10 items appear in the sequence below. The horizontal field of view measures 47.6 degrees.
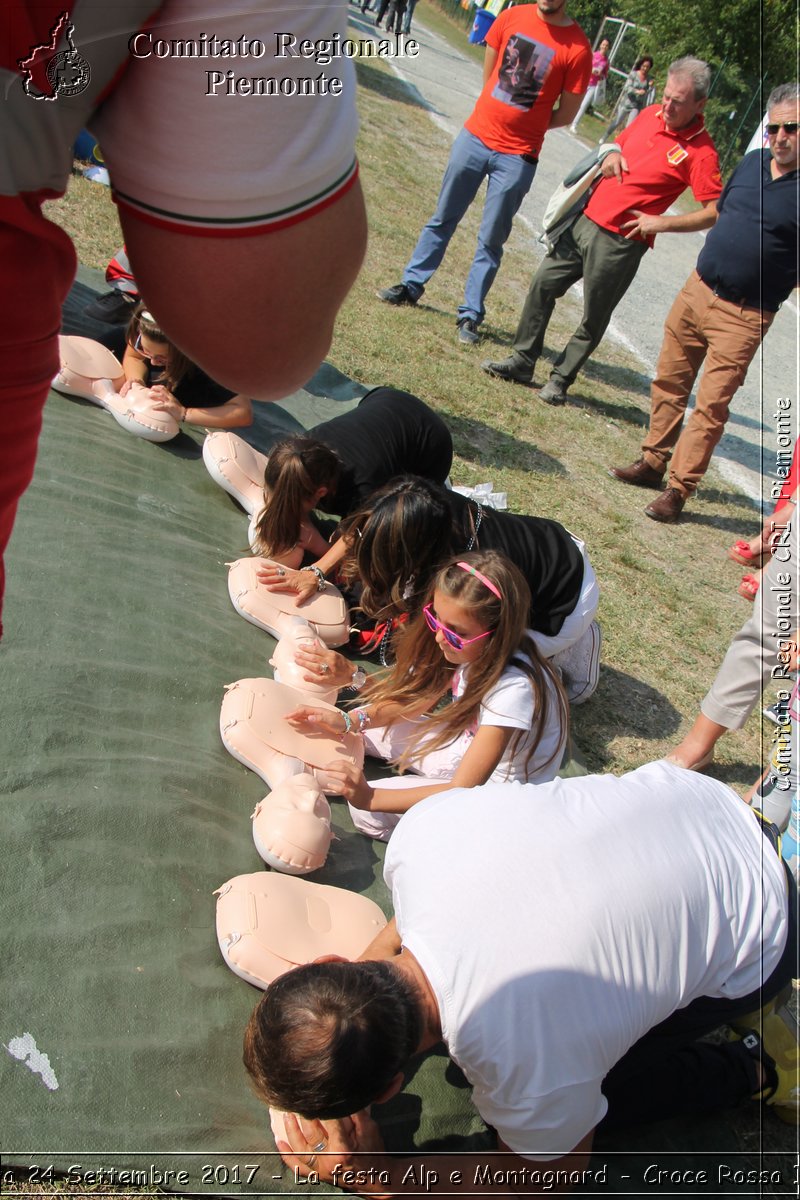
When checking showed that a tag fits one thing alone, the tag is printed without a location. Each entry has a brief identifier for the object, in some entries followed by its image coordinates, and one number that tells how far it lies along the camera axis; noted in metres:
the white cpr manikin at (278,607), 2.70
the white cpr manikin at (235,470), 3.09
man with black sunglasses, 4.02
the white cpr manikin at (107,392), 3.08
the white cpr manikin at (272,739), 2.23
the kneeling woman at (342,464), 2.80
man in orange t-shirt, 4.96
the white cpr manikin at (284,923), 1.79
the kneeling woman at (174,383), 3.25
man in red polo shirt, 4.63
